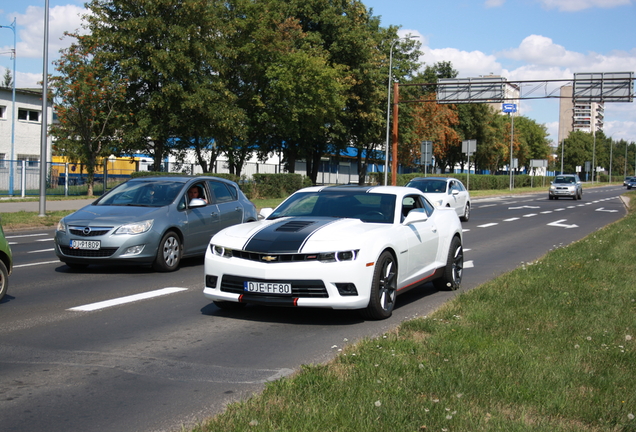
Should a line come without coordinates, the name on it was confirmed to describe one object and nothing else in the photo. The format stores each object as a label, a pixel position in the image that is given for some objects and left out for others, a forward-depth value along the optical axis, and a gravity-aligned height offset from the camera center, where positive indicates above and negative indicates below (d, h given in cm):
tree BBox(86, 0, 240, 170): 3516 +594
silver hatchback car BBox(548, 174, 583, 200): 5091 +34
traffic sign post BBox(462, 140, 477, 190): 4741 +287
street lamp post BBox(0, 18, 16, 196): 4634 +369
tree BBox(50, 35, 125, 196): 3459 +361
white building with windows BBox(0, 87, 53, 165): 4831 +389
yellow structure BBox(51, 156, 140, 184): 3722 +59
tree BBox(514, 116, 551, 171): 11338 +859
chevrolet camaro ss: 721 -70
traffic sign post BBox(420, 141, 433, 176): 4256 +219
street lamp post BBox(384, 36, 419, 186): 4362 +273
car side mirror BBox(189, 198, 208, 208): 1203 -31
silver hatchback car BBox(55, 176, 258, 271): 1089 -62
